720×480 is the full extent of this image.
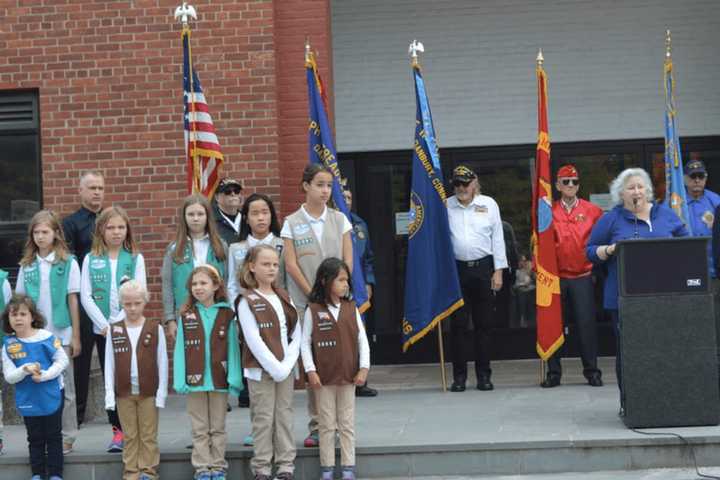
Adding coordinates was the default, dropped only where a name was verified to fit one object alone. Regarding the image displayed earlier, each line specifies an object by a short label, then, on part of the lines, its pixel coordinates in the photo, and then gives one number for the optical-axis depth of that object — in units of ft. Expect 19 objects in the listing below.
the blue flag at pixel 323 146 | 31.73
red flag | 34.68
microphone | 28.76
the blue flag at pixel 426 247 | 34.40
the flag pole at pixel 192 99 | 32.42
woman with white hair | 28.68
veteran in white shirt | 34.73
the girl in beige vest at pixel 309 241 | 27.20
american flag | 32.55
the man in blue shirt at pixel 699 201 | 35.32
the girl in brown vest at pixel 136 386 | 25.64
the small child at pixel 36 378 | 25.70
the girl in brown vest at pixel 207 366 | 25.20
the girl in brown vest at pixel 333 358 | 25.05
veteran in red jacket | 34.58
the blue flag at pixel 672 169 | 34.06
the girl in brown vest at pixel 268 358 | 24.98
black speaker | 26.73
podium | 26.40
